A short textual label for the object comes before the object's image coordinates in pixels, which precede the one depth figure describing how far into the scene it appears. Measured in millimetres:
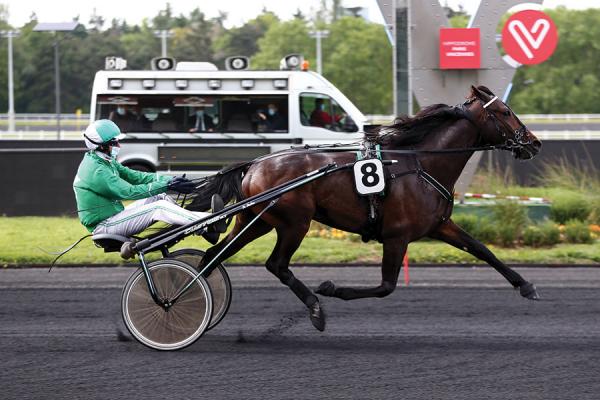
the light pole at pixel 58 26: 35281
